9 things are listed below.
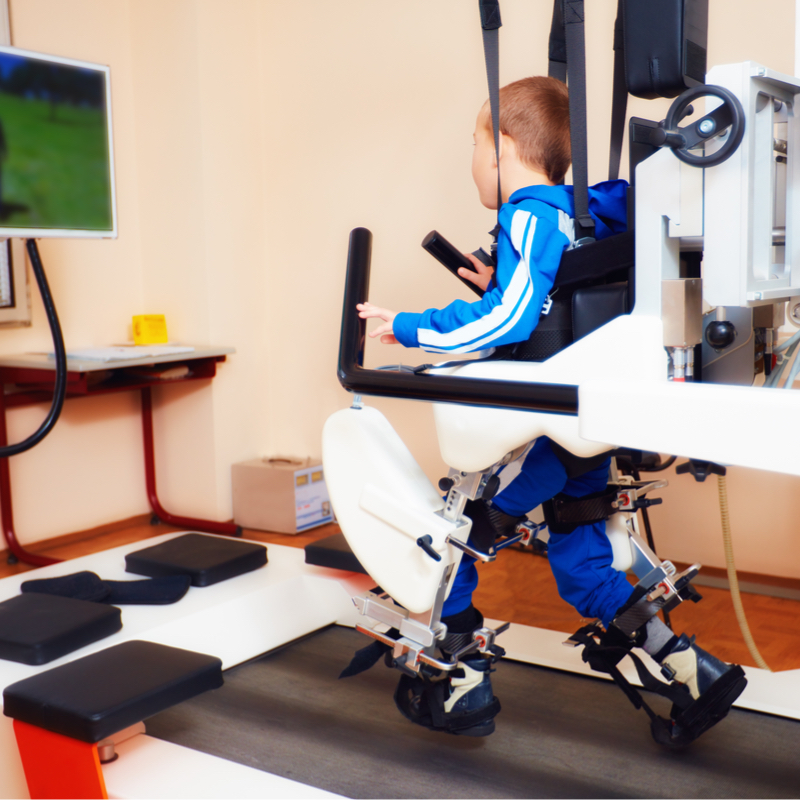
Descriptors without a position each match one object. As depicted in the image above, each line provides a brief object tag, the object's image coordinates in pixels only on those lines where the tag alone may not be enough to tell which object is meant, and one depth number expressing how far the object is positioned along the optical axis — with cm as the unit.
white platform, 145
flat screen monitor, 232
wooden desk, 308
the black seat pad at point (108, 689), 138
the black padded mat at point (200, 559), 228
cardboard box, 358
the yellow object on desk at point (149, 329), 358
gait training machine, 81
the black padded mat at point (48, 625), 175
